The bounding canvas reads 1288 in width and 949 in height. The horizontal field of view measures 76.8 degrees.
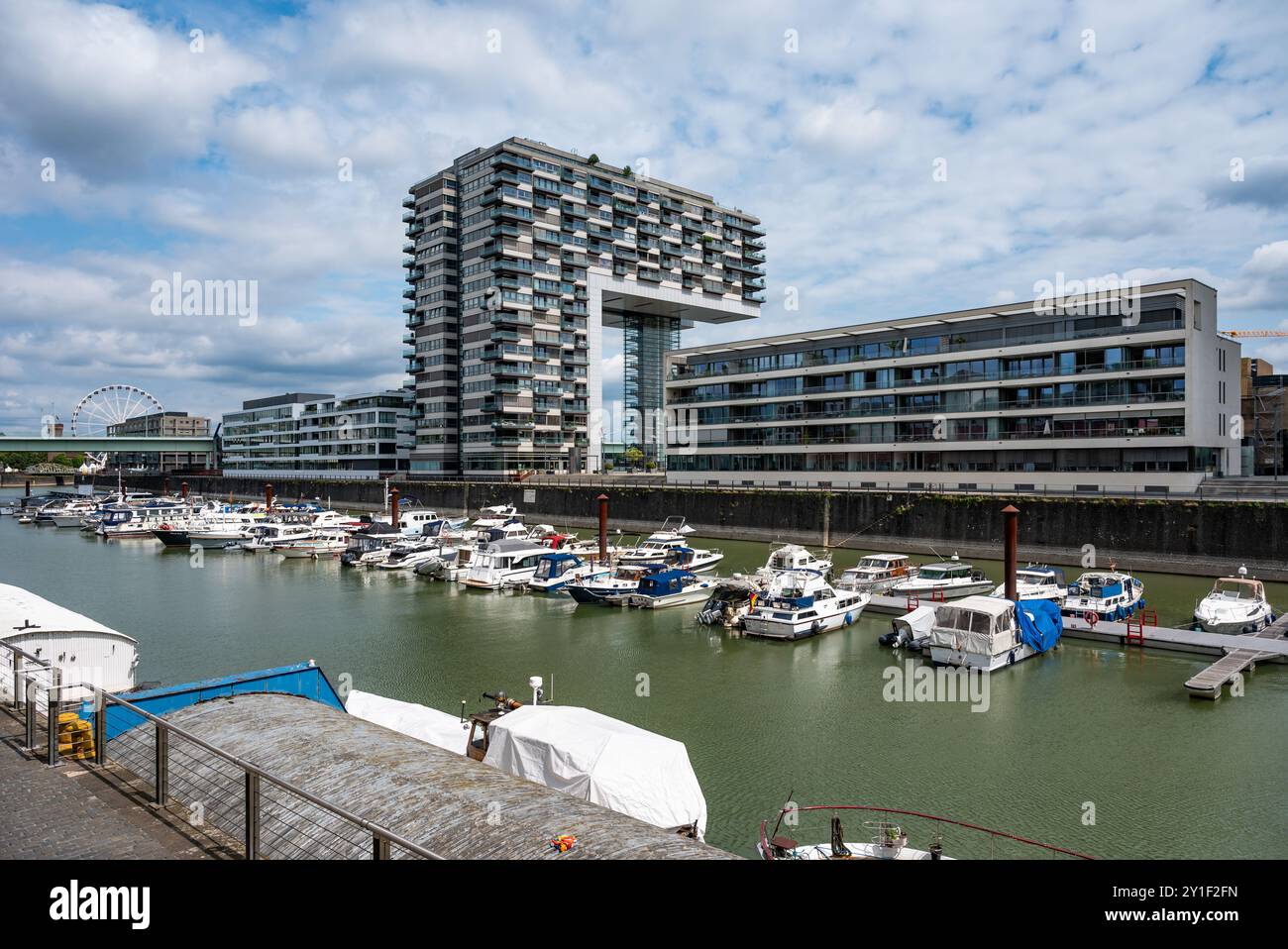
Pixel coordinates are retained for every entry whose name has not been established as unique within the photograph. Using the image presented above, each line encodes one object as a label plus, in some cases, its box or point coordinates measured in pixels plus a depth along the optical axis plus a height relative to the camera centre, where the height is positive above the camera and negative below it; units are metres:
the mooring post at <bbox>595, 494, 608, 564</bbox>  53.50 -3.40
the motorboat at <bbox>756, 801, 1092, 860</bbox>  13.23 -7.00
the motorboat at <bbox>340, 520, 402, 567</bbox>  60.75 -5.19
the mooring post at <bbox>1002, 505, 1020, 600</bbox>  34.53 -3.03
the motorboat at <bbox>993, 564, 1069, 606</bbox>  36.94 -5.33
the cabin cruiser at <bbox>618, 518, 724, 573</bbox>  52.88 -5.04
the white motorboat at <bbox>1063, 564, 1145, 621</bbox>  34.88 -5.58
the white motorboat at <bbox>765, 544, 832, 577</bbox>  44.22 -4.82
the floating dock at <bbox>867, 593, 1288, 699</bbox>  25.75 -6.46
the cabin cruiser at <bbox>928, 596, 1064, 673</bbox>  28.36 -5.79
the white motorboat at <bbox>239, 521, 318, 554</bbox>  70.12 -4.88
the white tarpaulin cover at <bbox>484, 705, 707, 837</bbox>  14.22 -5.24
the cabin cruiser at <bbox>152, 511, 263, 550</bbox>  75.38 -4.89
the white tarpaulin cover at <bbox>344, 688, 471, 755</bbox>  18.94 -5.93
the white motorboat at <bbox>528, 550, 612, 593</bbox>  47.16 -5.61
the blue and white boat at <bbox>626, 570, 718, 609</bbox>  42.00 -6.04
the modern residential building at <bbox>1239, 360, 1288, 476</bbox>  95.57 +6.15
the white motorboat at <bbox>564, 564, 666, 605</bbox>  42.59 -5.96
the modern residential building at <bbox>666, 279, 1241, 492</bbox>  63.22 +6.65
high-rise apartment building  126.69 +30.51
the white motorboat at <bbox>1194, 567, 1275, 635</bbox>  31.99 -5.64
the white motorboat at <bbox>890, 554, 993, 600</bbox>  41.62 -5.77
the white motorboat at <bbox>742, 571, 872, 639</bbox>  34.56 -5.91
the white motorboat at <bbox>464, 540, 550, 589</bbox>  49.16 -5.40
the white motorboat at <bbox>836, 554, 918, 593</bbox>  42.62 -5.42
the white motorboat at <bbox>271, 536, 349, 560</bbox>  67.19 -5.70
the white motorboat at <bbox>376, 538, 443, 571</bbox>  58.72 -5.55
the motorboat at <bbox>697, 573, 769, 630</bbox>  36.90 -5.99
